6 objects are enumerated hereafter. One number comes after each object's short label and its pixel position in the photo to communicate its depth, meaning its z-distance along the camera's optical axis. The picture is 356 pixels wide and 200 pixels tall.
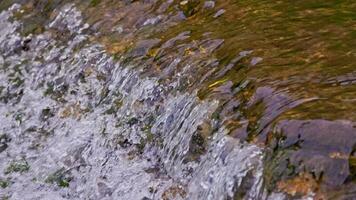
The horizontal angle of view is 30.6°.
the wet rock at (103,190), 8.04
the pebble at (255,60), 7.64
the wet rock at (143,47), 9.62
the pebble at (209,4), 10.05
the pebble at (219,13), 9.63
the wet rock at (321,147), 5.50
